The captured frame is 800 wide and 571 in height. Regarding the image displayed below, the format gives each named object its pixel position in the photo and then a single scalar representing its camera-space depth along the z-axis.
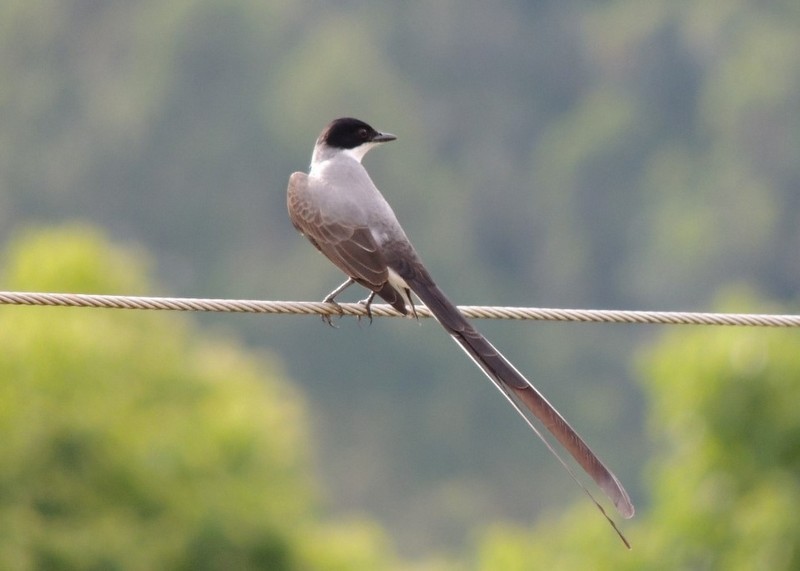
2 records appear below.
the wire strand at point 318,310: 13.01
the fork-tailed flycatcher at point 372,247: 13.14
